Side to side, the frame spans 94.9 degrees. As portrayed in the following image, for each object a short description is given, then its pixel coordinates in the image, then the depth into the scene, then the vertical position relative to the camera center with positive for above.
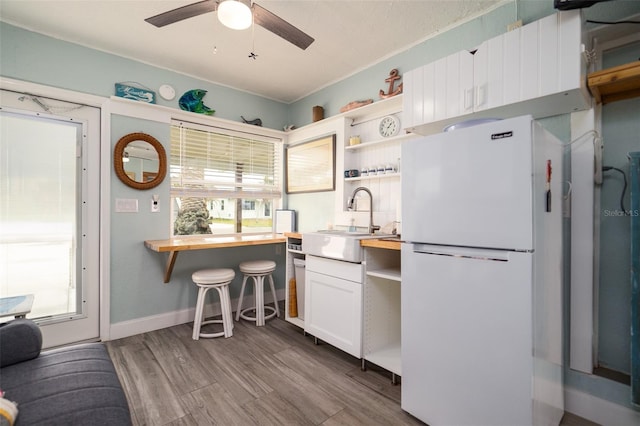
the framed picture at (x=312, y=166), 3.24 +0.57
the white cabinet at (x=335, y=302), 2.14 -0.70
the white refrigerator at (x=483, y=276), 1.27 -0.30
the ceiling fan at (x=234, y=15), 1.60 +1.17
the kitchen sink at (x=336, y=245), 2.12 -0.25
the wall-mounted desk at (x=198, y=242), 2.55 -0.27
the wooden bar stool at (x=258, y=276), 2.96 -0.64
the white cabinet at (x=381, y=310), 2.10 -0.72
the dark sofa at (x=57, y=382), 0.98 -0.67
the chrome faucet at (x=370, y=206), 2.67 +0.06
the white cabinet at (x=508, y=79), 1.48 +0.78
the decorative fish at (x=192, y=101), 3.06 +1.18
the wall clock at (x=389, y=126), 2.67 +0.81
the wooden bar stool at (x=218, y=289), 2.65 -0.73
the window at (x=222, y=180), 3.16 +0.40
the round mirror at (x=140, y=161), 2.69 +0.50
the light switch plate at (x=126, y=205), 2.72 +0.08
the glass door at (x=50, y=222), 2.34 -0.08
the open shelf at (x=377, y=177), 2.67 +0.35
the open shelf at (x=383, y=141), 2.54 +0.67
